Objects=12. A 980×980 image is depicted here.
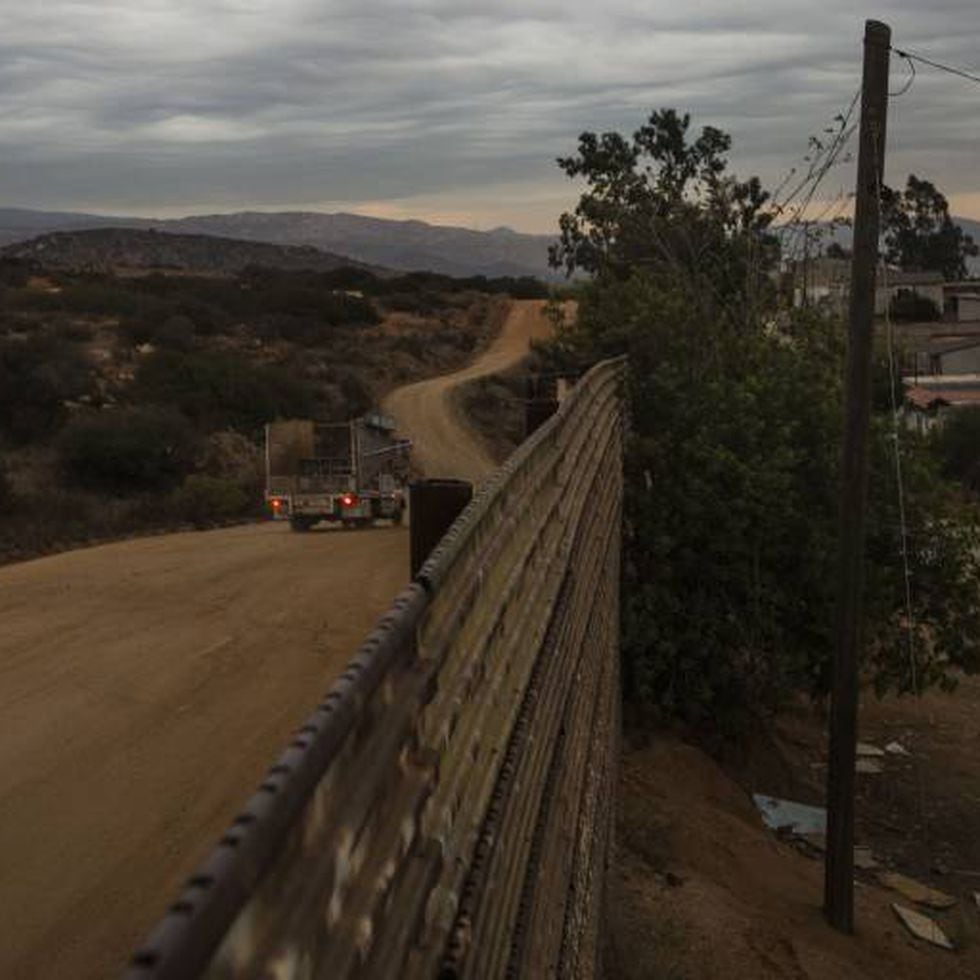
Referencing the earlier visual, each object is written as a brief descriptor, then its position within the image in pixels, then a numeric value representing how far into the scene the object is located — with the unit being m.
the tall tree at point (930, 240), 114.50
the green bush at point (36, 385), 30.66
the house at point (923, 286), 99.56
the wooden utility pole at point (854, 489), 10.38
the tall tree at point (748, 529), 13.53
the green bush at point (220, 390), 35.25
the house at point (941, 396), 50.73
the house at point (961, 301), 95.75
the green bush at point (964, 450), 47.72
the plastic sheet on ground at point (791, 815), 13.05
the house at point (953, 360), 75.81
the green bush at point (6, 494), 23.83
